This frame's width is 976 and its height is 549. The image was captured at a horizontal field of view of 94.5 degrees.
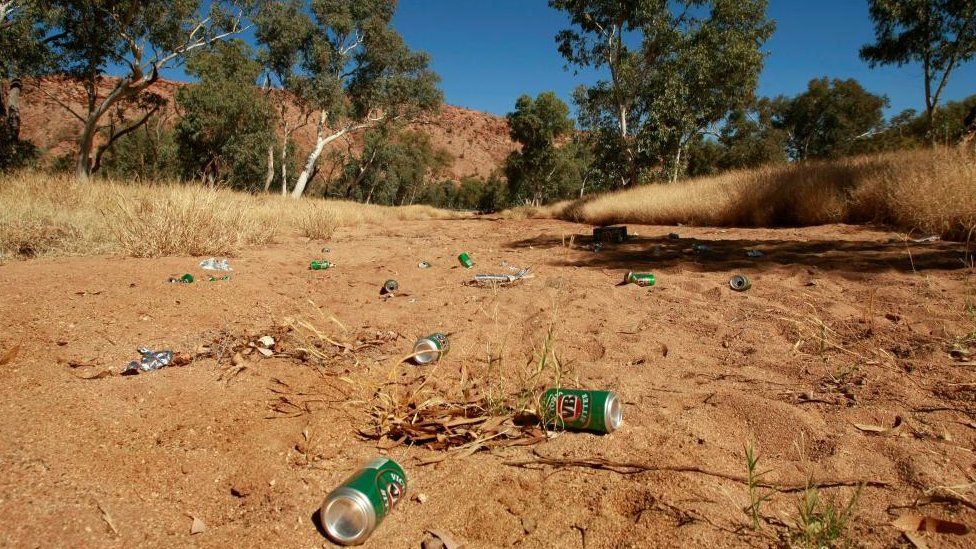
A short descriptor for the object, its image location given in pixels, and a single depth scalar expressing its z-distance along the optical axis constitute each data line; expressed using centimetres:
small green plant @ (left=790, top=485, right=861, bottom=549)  115
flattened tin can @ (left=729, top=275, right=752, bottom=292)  362
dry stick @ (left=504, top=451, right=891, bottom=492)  141
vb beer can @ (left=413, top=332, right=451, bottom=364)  253
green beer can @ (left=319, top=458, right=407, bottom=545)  133
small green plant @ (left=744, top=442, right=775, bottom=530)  122
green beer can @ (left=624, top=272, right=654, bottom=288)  392
